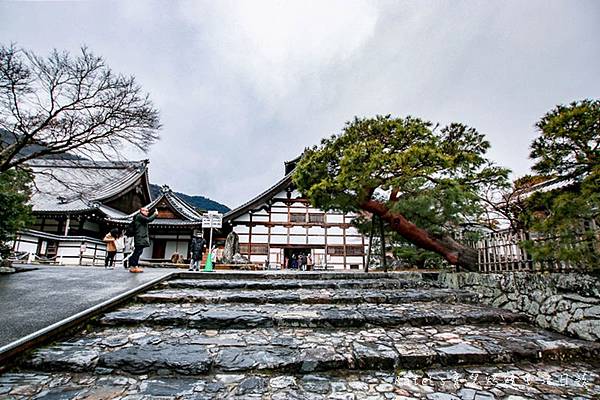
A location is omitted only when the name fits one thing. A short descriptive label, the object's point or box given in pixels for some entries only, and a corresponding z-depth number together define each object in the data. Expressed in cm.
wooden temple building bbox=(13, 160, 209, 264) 1364
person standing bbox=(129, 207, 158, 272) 674
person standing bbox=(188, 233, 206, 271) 956
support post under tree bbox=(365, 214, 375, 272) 792
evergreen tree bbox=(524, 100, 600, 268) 314
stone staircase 218
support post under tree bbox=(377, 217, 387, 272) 731
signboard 898
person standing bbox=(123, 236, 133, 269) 1169
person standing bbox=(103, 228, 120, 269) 1018
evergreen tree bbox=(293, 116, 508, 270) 612
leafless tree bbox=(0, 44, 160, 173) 554
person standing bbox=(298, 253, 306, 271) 1658
